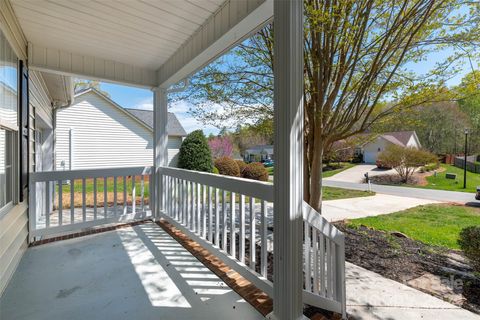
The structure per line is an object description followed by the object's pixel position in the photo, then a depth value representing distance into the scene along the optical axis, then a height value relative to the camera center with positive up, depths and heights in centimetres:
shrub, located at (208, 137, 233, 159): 866 +41
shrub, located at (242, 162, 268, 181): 835 -43
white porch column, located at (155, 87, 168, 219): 431 +40
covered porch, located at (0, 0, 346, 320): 165 -53
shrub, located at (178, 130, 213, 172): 973 +22
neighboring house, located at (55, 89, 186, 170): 991 +105
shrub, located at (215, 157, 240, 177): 955 -28
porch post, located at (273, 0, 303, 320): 158 +2
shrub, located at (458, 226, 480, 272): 233 -84
